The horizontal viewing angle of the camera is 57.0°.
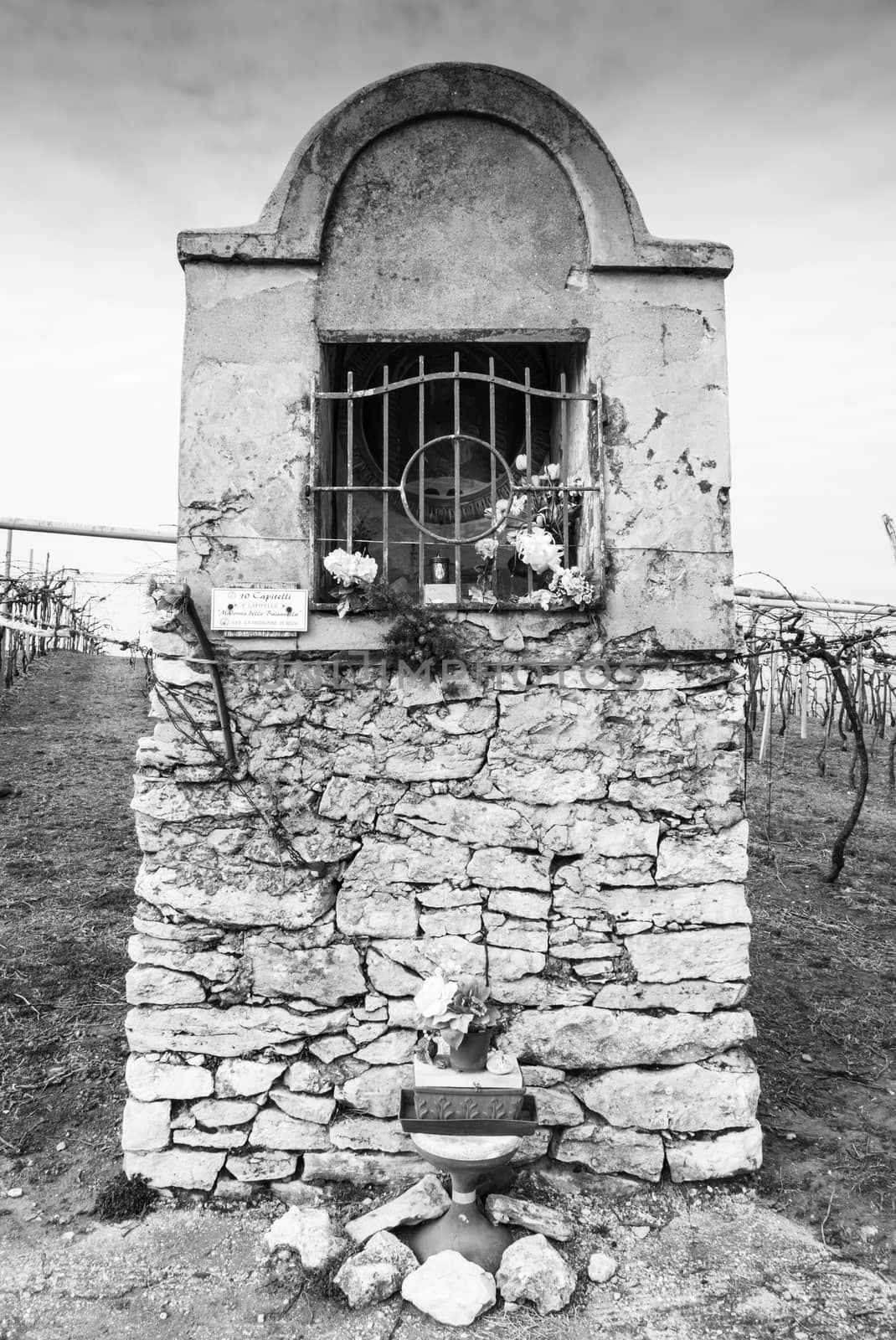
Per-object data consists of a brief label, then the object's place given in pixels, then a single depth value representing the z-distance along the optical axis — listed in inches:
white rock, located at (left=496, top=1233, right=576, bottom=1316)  122.0
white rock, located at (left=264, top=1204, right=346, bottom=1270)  129.4
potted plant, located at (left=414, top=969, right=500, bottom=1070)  132.6
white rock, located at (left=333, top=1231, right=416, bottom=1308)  122.8
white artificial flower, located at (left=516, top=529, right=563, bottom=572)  154.3
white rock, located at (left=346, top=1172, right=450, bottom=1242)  133.6
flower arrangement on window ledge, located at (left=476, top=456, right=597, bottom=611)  150.7
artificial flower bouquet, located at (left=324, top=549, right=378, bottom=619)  149.3
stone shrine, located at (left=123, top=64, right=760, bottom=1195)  147.9
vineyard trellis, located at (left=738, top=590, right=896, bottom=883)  230.5
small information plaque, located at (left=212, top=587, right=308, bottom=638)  150.9
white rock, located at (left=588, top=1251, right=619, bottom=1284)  127.4
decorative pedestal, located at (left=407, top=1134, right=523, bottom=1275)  127.6
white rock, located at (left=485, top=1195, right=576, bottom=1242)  133.2
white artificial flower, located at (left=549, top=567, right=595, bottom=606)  149.7
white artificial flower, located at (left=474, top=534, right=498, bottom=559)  164.2
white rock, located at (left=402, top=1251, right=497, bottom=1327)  120.0
